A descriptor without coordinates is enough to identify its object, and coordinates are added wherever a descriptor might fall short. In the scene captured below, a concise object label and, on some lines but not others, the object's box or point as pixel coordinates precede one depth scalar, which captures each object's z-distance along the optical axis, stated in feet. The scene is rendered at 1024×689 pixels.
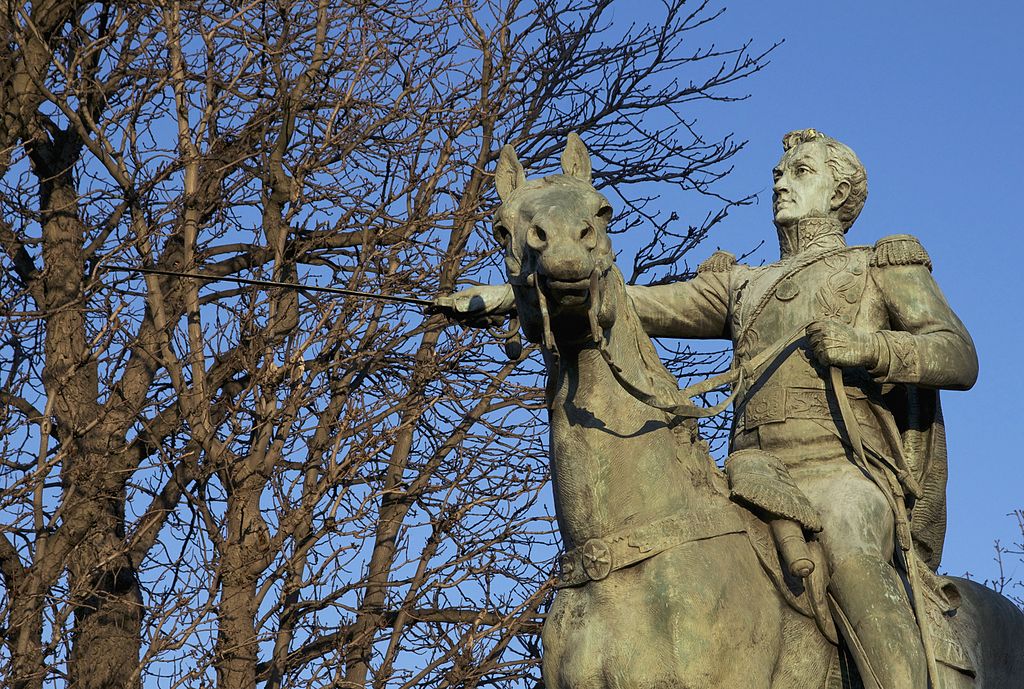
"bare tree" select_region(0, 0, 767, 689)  82.25
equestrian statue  35.38
